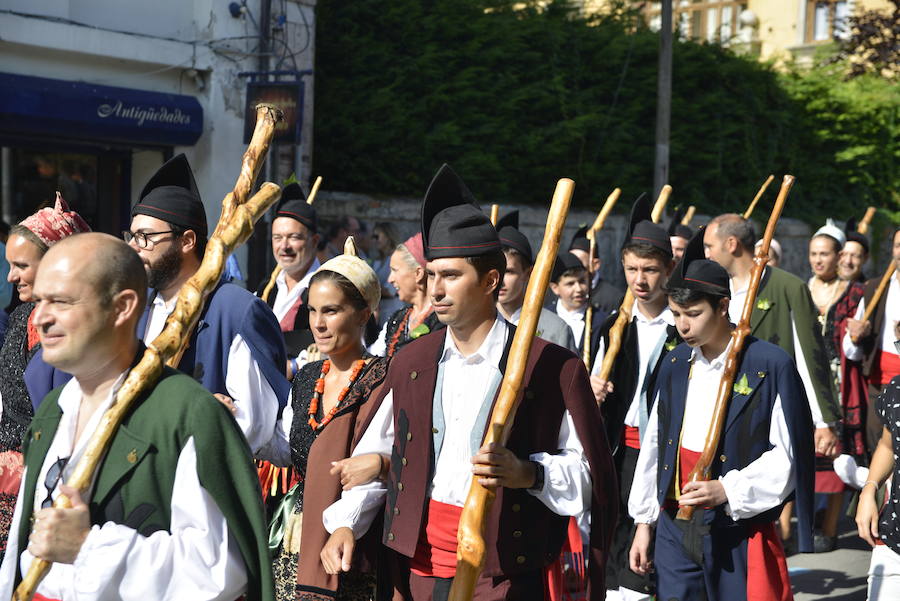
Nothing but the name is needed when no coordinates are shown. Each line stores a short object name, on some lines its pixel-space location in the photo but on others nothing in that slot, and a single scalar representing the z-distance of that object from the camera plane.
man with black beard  4.40
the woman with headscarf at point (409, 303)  6.10
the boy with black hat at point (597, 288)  9.28
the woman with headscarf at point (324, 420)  4.14
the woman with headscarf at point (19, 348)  4.80
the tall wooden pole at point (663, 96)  16.72
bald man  2.64
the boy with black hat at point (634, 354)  6.35
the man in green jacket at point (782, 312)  7.05
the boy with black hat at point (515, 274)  6.33
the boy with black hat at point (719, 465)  4.72
